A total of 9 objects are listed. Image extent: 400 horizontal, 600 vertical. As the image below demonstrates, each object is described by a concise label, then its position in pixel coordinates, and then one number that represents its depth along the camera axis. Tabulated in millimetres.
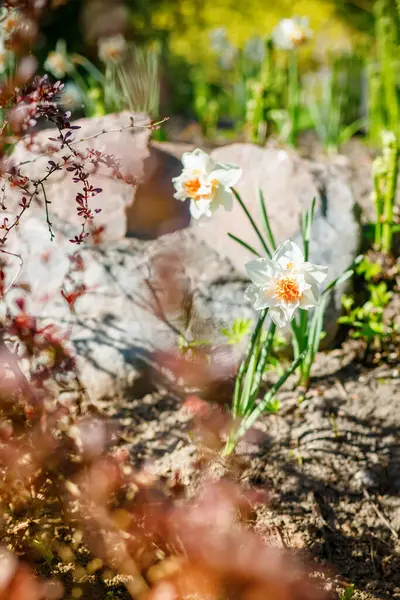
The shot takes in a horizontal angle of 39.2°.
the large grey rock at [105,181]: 2760
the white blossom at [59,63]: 3977
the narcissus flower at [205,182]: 1746
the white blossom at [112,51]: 4027
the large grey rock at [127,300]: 2320
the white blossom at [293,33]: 3650
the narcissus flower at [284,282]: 1558
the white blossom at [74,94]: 3731
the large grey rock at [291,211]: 2521
